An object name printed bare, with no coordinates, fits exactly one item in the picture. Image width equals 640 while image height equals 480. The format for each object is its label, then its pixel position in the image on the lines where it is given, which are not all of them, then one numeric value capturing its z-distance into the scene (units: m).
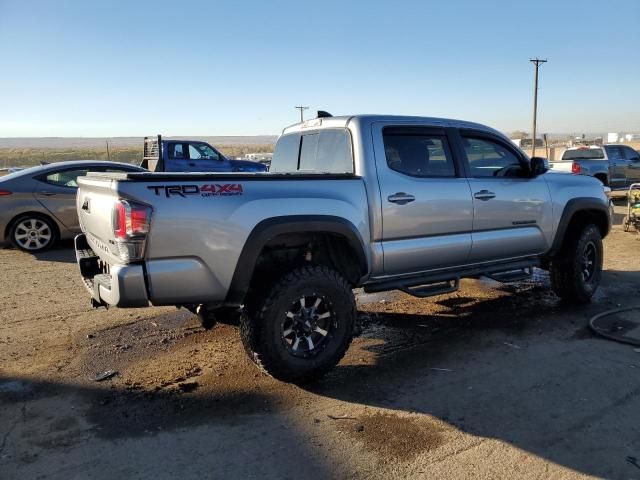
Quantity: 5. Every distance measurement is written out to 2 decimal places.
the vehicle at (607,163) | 16.30
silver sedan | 8.90
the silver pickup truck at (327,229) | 3.52
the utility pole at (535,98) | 42.15
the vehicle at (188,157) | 17.12
